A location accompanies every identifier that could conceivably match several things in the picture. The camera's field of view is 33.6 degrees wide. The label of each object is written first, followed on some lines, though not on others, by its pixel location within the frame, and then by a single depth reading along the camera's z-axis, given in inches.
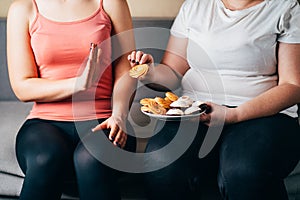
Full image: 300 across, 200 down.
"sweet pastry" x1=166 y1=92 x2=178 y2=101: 60.4
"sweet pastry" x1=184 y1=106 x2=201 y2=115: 56.2
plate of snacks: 56.2
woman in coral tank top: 57.1
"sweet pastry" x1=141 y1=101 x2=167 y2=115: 56.7
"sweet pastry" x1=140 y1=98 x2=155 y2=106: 58.5
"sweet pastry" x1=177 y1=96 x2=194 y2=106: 58.3
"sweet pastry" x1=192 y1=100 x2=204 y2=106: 57.9
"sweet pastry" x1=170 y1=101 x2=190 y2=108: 57.5
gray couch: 58.9
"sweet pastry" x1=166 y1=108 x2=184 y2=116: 56.3
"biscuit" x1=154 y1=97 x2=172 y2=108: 59.0
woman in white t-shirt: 53.2
